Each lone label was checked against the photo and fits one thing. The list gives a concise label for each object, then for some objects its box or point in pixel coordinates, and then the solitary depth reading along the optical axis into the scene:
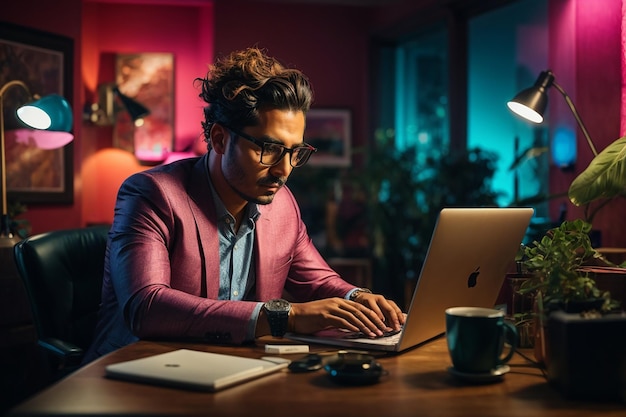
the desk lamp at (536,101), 2.96
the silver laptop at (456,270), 1.41
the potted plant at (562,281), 1.26
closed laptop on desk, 1.18
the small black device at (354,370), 1.21
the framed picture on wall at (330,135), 6.32
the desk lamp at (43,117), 3.36
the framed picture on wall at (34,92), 4.68
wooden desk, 1.06
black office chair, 2.07
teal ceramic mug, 1.24
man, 1.63
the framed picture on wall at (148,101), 6.13
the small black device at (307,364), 1.30
